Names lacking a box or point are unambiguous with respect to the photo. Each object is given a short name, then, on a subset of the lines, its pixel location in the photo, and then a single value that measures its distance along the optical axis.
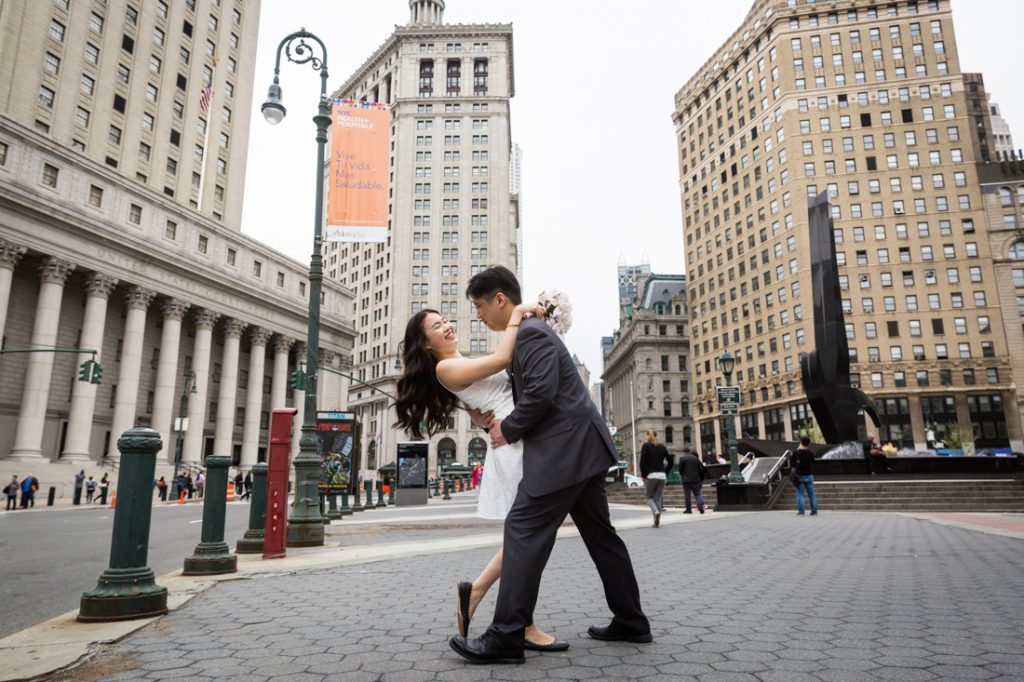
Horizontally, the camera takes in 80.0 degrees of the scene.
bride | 3.38
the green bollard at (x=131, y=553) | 4.37
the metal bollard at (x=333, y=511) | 17.79
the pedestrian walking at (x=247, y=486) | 37.63
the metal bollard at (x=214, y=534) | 6.64
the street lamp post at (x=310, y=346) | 9.79
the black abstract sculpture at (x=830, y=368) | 25.25
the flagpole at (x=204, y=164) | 53.27
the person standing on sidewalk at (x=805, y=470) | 15.62
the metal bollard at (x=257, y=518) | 8.65
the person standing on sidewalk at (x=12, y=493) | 25.89
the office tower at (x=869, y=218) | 63.53
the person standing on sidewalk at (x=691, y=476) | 16.89
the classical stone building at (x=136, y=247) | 36.97
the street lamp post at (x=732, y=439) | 19.42
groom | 3.11
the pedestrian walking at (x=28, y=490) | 26.86
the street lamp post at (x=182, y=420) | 35.22
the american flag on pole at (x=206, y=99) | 46.85
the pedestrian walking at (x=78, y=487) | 29.45
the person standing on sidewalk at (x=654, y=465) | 13.41
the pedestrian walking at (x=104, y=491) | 29.24
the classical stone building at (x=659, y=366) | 94.44
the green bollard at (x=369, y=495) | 25.05
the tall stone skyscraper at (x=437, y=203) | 88.06
